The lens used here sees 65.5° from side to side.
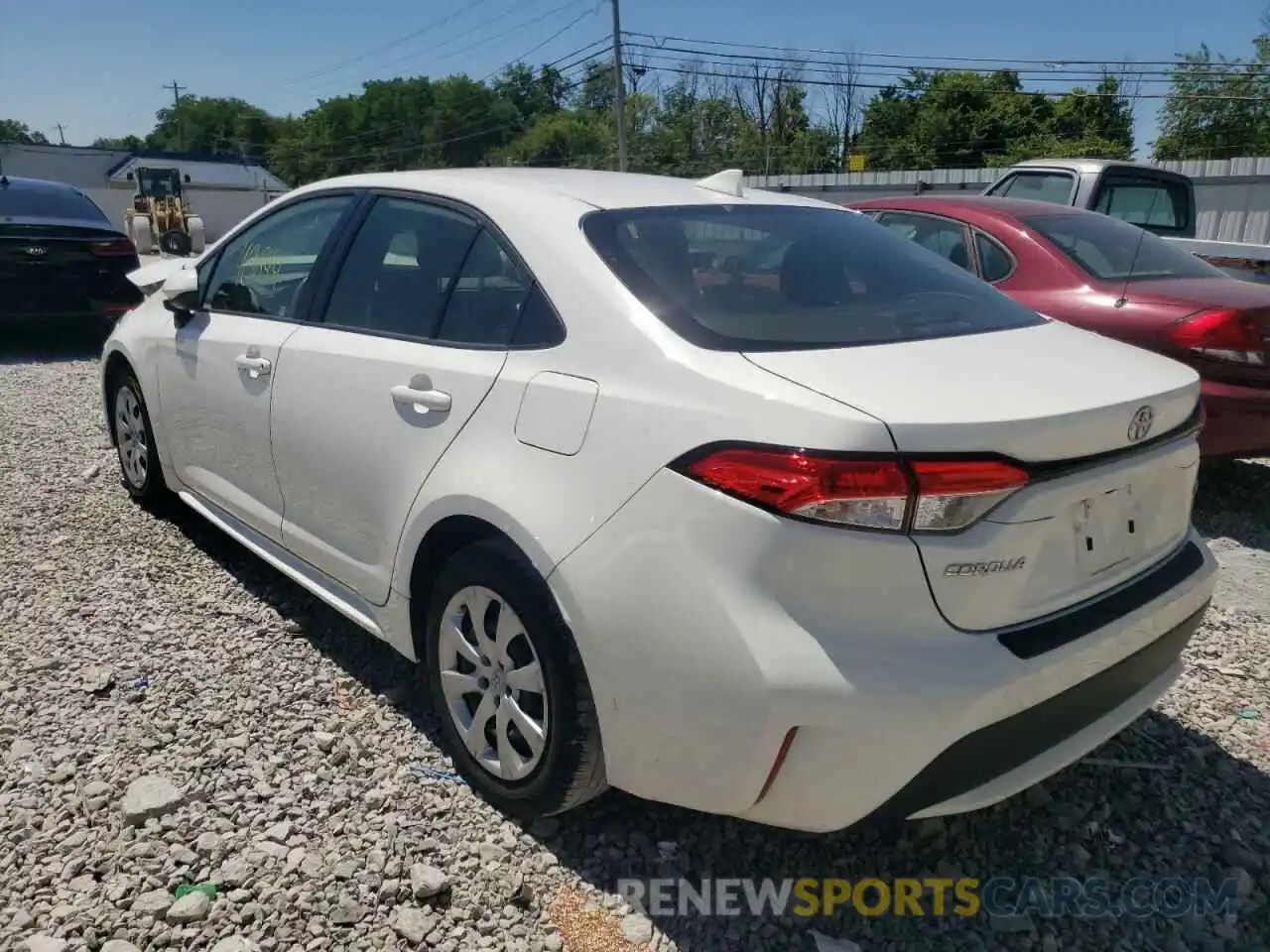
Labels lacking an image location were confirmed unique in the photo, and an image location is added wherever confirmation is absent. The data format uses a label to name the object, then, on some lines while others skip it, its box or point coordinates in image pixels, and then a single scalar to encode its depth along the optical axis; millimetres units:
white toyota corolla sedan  1817
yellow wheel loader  27706
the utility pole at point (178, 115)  88812
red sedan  4453
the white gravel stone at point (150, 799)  2479
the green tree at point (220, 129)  101375
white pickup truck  8117
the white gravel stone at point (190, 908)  2168
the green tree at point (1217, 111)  40188
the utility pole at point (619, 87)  32969
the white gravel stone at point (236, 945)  2102
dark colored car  8172
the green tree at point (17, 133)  101056
